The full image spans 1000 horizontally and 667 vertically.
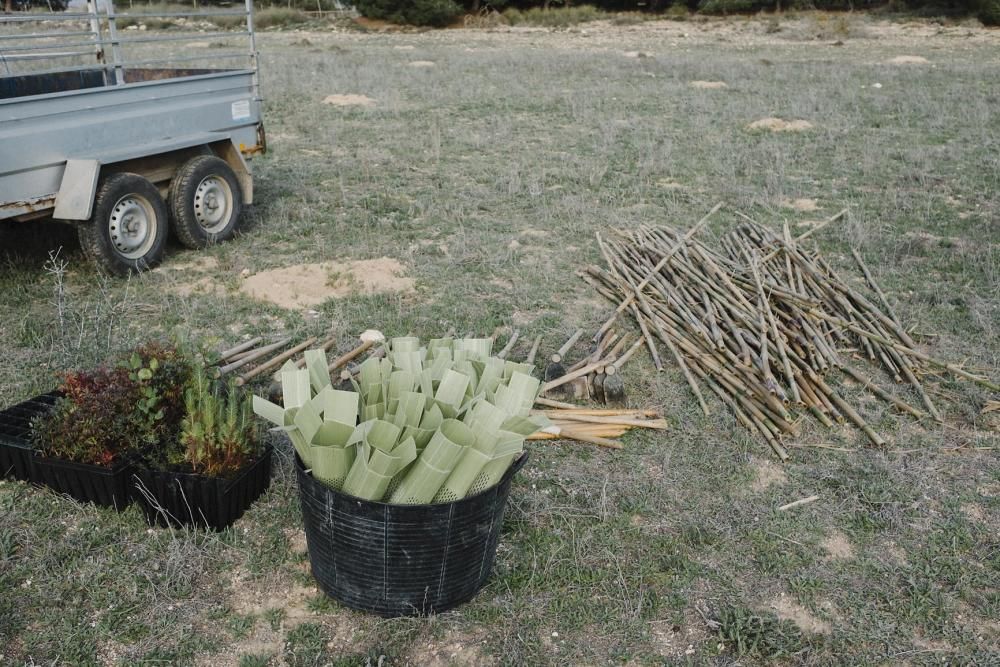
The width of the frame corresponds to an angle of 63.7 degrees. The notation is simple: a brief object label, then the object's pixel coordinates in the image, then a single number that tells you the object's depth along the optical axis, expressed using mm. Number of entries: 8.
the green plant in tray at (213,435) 3473
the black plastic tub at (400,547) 2852
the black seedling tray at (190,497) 3430
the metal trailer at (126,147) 5414
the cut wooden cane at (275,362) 4699
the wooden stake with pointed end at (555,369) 4938
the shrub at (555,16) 34781
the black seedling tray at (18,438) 3717
